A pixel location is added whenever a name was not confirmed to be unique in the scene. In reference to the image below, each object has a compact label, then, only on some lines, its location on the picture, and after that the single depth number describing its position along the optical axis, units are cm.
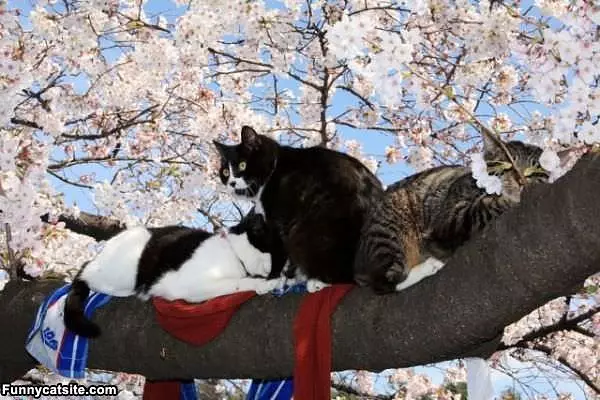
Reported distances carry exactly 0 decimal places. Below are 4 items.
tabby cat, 310
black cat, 353
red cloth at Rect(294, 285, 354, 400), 319
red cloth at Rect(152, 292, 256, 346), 357
